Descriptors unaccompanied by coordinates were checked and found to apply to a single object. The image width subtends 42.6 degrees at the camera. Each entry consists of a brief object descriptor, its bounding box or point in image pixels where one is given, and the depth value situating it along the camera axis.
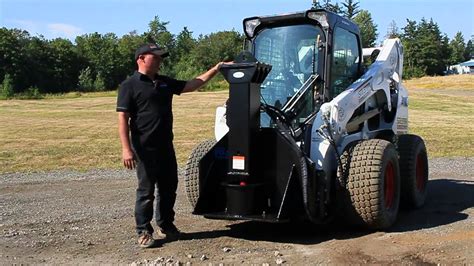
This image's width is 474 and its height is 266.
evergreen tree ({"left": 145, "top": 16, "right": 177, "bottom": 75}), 117.94
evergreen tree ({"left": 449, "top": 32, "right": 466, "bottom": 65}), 114.06
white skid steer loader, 6.08
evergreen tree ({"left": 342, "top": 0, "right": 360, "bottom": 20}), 84.84
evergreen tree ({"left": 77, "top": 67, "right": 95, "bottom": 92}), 84.32
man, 5.93
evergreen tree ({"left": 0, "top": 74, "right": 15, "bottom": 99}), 62.28
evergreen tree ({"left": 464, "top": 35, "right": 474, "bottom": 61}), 135.40
